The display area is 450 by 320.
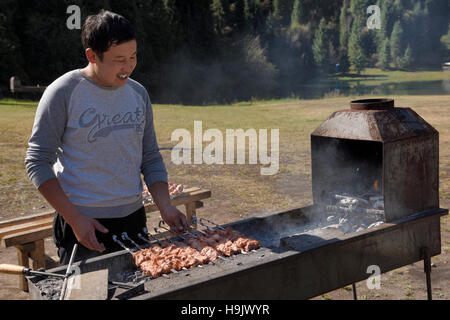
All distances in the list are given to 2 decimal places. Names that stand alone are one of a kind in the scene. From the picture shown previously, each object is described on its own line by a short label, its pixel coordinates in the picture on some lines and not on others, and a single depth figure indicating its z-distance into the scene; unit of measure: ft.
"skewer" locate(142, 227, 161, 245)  9.19
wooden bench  13.74
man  7.26
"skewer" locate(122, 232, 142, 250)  8.64
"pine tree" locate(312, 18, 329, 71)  258.37
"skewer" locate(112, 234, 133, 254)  8.64
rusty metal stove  8.00
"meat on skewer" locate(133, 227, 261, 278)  8.73
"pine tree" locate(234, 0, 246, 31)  203.10
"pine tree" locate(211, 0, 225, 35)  184.16
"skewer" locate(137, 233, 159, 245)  9.07
